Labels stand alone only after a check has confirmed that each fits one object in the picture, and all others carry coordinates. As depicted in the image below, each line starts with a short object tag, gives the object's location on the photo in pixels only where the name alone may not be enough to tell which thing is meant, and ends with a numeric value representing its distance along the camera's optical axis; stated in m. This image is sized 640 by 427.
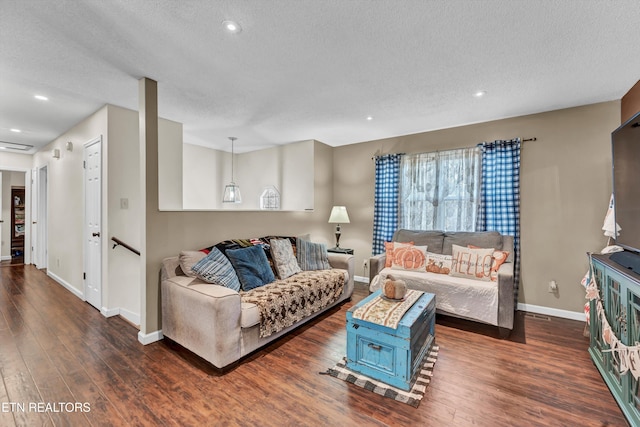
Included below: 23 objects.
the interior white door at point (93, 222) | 3.14
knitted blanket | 2.33
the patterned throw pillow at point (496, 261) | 2.93
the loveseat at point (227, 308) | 2.04
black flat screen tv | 1.80
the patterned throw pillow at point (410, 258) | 3.40
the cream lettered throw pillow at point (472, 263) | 2.98
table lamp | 4.48
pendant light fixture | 4.62
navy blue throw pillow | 2.66
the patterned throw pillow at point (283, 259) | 3.12
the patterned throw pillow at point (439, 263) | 3.22
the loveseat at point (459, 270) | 2.65
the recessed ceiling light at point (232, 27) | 1.74
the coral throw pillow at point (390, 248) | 3.56
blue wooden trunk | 1.85
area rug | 1.79
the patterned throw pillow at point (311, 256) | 3.48
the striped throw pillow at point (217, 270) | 2.38
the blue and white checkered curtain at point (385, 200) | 4.26
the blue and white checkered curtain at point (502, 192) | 3.34
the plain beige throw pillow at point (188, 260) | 2.50
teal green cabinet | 1.51
